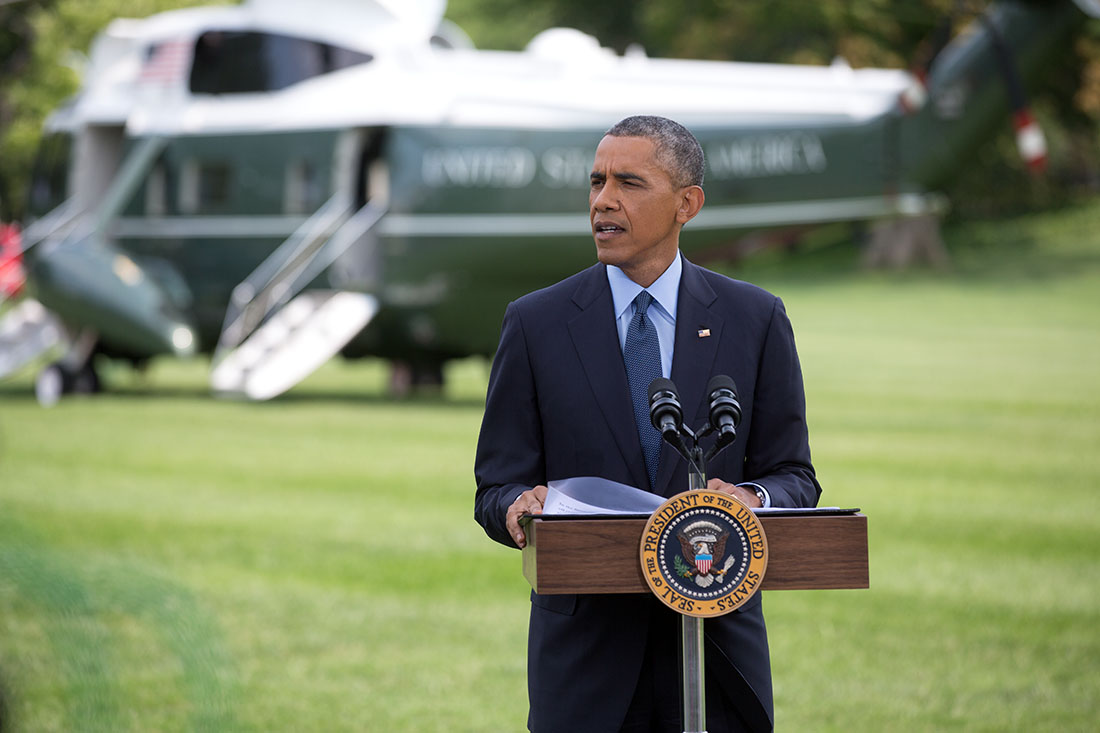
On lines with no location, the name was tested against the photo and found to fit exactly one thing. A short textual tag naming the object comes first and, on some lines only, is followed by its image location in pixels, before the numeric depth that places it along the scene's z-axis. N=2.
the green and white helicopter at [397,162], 40.66
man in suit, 6.92
